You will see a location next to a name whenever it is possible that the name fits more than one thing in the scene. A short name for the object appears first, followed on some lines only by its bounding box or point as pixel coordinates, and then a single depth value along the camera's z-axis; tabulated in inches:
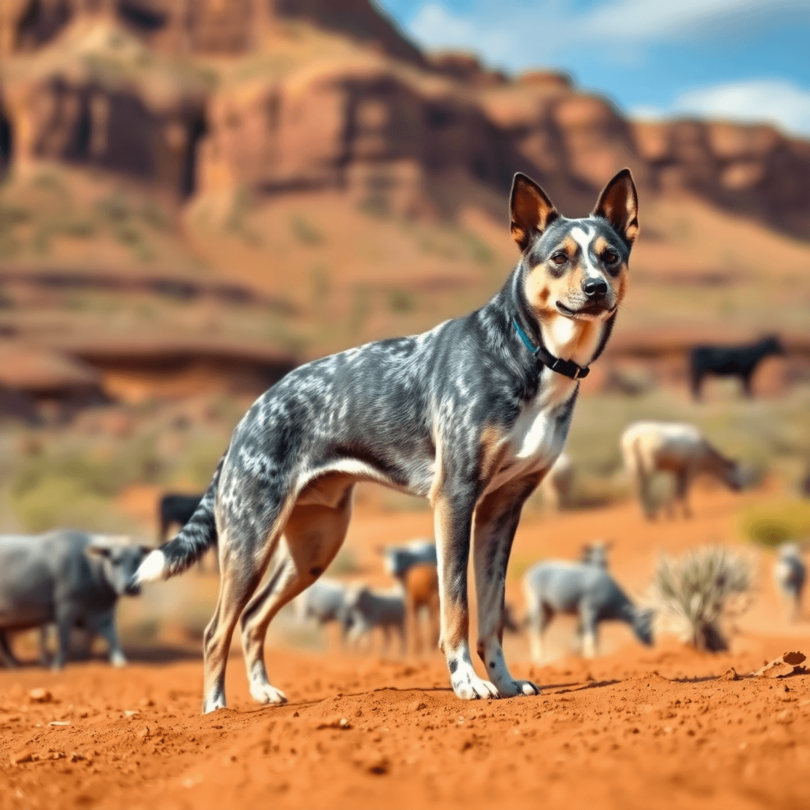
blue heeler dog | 241.0
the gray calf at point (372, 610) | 551.8
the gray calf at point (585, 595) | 496.1
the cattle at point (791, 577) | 589.9
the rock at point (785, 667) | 253.9
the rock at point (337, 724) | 190.9
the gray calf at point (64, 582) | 453.7
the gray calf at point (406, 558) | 564.1
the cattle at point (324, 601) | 582.2
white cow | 810.8
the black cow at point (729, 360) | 1360.7
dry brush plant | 424.8
